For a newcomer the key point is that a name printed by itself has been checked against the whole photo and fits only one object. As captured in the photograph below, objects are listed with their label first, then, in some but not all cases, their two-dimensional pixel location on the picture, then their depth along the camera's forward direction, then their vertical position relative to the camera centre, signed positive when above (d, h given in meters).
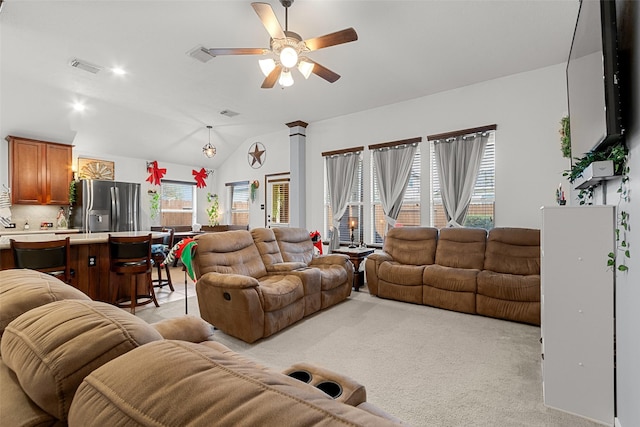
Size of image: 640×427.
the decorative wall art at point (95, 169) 6.23 +1.02
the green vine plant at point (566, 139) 2.97 +0.74
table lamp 5.40 -0.16
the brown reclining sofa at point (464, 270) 3.39 -0.73
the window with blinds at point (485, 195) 4.48 +0.27
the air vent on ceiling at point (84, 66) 4.01 +2.07
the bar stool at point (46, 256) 2.88 -0.39
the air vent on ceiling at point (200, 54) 3.70 +2.06
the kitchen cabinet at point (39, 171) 5.34 +0.85
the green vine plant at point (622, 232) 1.57 -0.11
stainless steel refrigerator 5.81 +0.20
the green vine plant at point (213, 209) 8.18 +0.18
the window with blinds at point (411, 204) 5.11 +0.17
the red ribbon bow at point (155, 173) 7.14 +1.04
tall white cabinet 1.82 -0.62
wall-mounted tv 1.49 +0.77
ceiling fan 2.57 +1.59
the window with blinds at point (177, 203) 7.69 +0.34
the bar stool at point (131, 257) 3.58 -0.49
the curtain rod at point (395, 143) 5.09 +1.25
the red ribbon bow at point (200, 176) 8.00 +1.06
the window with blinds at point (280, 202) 7.01 +0.30
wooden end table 4.86 -0.72
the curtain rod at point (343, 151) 5.74 +1.25
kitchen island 3.60 -0.64
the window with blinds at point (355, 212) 5.77 +0.05
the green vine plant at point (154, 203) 7.31 +0.32
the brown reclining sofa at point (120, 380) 0.44 -0.29
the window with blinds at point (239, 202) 7.89 +0.36
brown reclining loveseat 2.85 -0.73
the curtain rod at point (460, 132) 4.43 +1.26
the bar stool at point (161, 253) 4.29 -0.54
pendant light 6.34 +1.39
